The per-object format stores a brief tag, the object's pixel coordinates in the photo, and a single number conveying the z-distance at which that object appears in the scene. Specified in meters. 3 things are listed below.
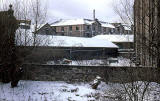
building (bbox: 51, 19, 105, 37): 53.88
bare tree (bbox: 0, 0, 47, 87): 11.92
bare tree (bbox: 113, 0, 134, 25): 7.79
